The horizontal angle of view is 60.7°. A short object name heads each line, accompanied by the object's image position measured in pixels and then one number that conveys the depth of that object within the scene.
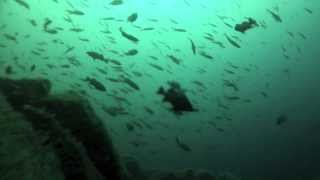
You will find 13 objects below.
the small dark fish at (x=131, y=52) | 6.09
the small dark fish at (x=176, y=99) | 5.12
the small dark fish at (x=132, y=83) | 6.27
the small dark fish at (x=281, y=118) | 7.68
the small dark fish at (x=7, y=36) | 11.62
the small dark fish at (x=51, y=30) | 6.62
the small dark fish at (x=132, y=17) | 5.62
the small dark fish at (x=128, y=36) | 5.60
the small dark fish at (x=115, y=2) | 5.96
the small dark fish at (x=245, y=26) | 5.22
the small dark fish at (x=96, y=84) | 5.66
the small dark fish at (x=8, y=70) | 6.68
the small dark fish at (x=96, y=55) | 5.89
